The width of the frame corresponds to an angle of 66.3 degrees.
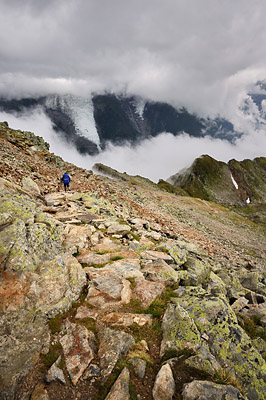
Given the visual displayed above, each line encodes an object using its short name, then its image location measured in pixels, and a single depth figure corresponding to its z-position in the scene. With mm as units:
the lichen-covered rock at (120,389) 5684
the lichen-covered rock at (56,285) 8344
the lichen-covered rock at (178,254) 14568
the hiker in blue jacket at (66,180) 26969
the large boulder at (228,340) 7078
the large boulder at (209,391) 5812
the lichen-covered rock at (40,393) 5582
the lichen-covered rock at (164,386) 5859
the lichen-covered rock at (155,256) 14018
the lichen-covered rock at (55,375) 5930
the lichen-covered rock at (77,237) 13083
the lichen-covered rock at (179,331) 7381
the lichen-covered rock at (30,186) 21409
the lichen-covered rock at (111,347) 6520
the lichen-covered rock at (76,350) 6270
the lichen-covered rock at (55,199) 21238
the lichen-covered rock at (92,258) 12406
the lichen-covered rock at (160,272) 11516
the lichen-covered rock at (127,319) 8172
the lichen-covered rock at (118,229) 17364
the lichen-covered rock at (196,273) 12688
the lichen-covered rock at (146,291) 9687
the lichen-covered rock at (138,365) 6355
